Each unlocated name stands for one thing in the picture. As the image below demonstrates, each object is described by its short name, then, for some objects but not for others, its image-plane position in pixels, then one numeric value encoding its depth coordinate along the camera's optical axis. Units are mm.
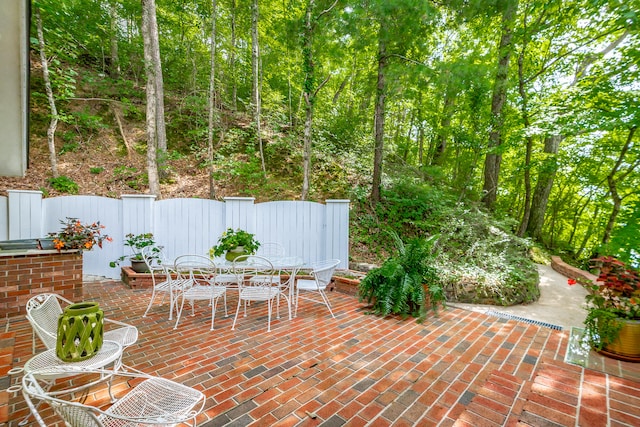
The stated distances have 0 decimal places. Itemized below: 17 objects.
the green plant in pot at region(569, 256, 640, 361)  2451
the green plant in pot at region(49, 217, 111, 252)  3593
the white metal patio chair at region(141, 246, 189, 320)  3296
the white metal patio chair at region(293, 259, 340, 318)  3398
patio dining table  3379
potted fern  3500
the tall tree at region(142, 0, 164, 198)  6199
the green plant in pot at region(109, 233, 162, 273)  4809
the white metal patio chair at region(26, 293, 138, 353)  1824
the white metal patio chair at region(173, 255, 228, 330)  3131
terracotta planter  2438
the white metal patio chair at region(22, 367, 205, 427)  1022
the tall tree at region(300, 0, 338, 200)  6098
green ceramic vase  1598
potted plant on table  3625
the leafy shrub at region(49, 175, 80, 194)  6949
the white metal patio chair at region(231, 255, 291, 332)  3094
